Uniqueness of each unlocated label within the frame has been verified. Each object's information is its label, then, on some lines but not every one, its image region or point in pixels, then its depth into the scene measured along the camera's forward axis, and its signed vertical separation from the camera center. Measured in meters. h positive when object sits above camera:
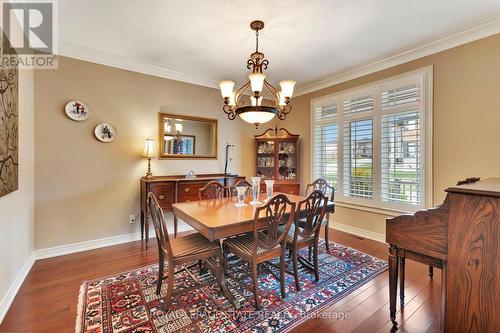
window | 3.05 +0.35
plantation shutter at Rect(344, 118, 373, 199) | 3.61 +0.11
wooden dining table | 1.85 -0.47
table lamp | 3.42 +0.21
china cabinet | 4.62 +0.18
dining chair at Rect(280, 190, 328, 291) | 2.21 -0.64
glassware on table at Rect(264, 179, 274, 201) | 2.85 -0.29
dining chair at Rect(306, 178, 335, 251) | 3.08 -0.35
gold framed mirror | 3.77 +0.48
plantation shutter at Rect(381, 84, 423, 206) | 3.09 +0.24
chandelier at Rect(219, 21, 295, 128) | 2.37 +0.76
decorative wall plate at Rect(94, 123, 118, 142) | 3.21 +0.46
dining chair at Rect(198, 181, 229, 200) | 3.15 -0.35
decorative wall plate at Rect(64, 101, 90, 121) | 3.00 +0.72
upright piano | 1.16 -0.48
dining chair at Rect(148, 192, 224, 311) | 1.86 -0.74
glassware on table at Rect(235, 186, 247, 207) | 2.50 -0.33
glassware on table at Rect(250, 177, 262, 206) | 2.71 -0.27
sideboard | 3.26 -0.38
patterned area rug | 1.71 -1.18
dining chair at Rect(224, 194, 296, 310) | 1.91 -0.71
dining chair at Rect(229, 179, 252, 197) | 3.27 -0.32
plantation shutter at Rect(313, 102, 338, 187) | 4.11 +0.41
